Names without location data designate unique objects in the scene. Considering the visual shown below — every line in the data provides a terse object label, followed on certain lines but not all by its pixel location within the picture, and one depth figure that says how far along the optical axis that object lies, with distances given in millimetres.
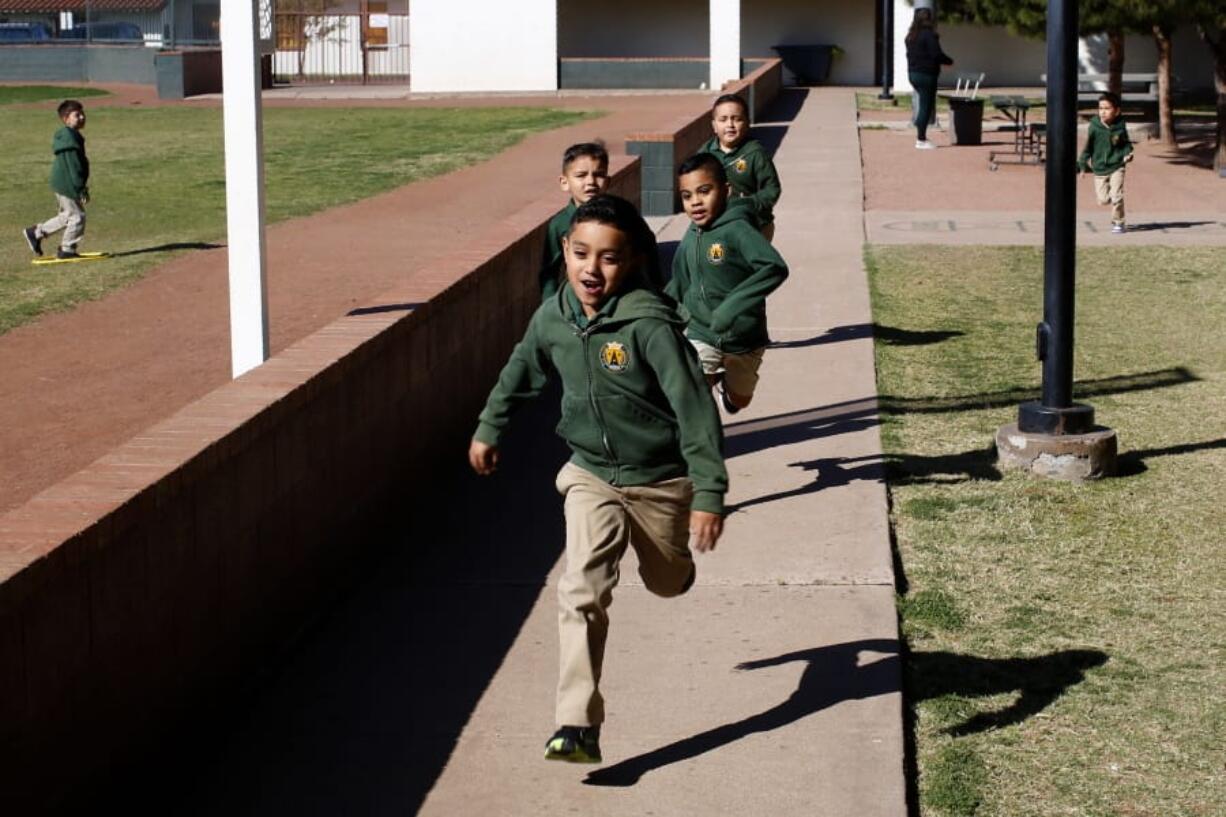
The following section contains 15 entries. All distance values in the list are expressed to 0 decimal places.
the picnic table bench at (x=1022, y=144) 25400
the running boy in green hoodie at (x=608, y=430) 5297
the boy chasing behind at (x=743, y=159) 10094
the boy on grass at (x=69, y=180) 17203
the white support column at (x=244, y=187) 7957
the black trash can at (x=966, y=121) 28219
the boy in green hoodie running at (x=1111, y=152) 17484
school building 43719
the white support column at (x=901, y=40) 42469
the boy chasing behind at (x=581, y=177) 7930
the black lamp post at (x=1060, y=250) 8844
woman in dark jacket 27625
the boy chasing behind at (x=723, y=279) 7812
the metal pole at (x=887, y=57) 38562
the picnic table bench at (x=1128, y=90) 30469
